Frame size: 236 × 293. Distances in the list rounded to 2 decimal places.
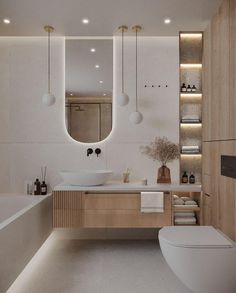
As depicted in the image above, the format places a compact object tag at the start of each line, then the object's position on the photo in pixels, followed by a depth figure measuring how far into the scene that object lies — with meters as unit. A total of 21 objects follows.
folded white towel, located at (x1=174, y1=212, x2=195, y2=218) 3.42
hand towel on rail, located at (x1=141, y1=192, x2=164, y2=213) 3.21
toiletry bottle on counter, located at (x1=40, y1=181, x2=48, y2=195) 3.72
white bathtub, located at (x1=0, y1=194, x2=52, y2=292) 2.27
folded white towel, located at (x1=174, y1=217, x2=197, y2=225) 3.35
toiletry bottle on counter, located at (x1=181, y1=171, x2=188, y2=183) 3.66
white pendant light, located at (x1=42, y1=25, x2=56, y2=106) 3.62
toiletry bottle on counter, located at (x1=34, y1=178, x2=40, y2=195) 3.72
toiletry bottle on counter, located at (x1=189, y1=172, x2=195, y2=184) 3.63
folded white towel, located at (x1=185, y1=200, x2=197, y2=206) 3.43
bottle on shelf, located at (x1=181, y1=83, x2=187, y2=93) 3.66
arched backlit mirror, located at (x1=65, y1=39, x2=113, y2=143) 3.82
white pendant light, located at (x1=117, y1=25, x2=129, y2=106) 3.64
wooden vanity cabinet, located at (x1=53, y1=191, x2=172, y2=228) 3.24
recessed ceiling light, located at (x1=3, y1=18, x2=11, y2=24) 3.27
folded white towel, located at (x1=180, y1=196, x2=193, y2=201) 3.52
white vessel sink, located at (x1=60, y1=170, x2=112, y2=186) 3.31
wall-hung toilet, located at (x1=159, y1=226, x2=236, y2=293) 2.13
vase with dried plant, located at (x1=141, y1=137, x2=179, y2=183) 3.62
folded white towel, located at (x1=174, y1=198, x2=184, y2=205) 3.43
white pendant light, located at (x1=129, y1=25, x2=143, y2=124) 3.67
